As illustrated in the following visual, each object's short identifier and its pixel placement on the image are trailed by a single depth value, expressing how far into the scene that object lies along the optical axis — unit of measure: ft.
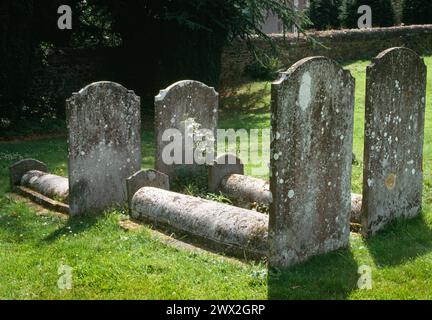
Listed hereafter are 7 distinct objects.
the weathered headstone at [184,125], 30.32
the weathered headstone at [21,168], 34.96
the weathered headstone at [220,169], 30.17
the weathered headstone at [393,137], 22.90
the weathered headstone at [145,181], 27.61
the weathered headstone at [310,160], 19.94
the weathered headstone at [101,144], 27.91
